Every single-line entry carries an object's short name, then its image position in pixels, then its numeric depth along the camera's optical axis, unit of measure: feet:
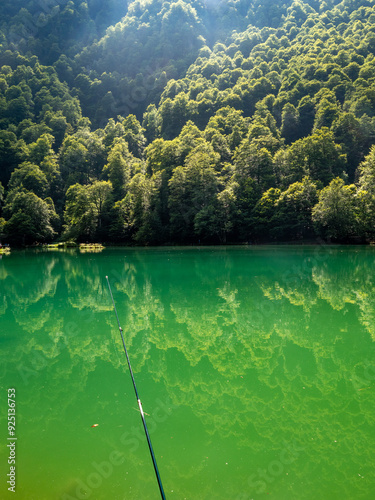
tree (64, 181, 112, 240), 212.02
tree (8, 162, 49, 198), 250.78
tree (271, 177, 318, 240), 168.55
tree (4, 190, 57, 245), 201.36
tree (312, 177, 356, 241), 151.33
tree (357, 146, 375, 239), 147.32
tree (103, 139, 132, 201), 246.88
